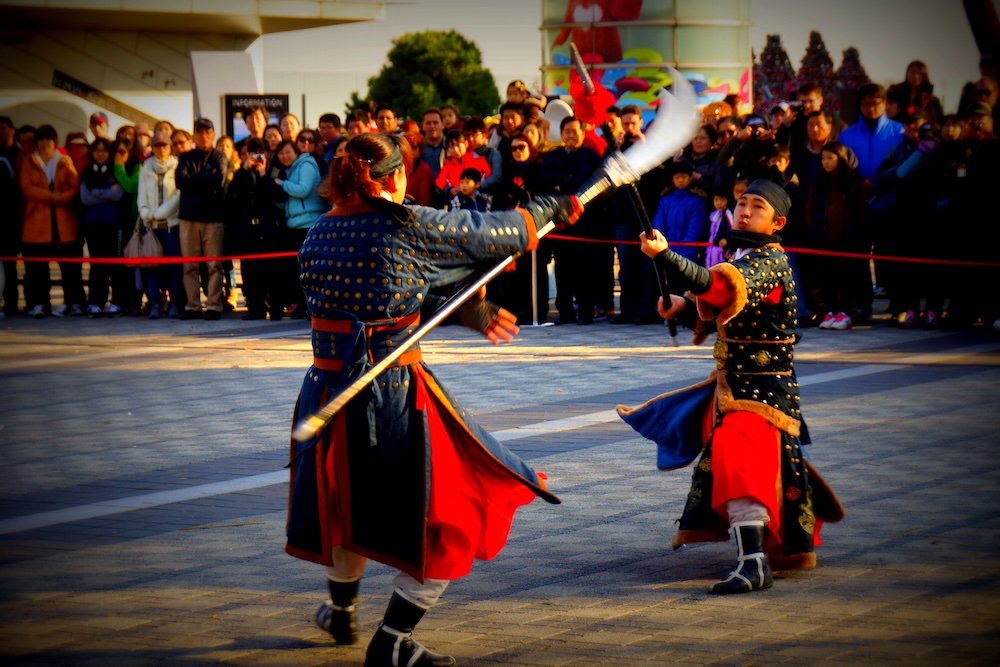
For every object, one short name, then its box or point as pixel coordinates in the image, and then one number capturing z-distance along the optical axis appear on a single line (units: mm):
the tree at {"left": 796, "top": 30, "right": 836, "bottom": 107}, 44281
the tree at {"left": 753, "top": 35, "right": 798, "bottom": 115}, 42688
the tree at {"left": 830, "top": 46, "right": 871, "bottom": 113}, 43531
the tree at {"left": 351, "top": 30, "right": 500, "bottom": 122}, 45031
